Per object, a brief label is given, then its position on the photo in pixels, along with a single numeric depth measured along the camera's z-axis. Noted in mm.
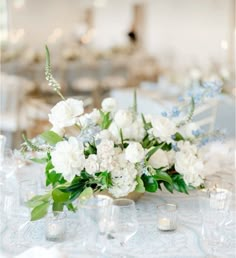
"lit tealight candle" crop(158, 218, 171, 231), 1498
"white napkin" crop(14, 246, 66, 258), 1198
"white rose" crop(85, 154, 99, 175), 1476
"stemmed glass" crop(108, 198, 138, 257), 1341
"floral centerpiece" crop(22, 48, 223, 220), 1488
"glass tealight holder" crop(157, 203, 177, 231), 1491
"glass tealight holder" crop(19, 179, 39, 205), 1661
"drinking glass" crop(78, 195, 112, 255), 1324
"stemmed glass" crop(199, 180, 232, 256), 1415
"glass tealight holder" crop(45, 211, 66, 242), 1409
